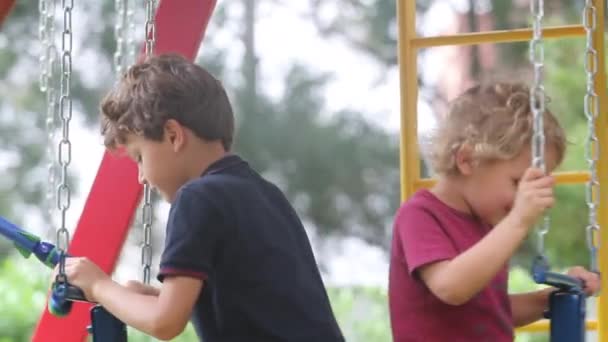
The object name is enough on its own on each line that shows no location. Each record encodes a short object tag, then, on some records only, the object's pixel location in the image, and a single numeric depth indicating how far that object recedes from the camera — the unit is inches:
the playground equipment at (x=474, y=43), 251.8
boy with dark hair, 179.9
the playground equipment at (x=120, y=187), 274.4
